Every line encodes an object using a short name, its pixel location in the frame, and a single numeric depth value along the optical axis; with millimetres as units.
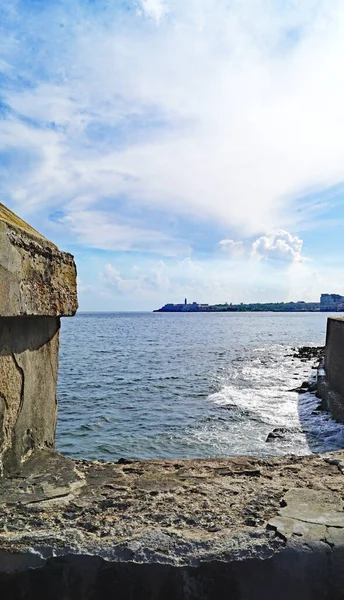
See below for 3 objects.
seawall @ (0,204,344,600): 1646
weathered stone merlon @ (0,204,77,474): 2131
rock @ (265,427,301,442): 10519
